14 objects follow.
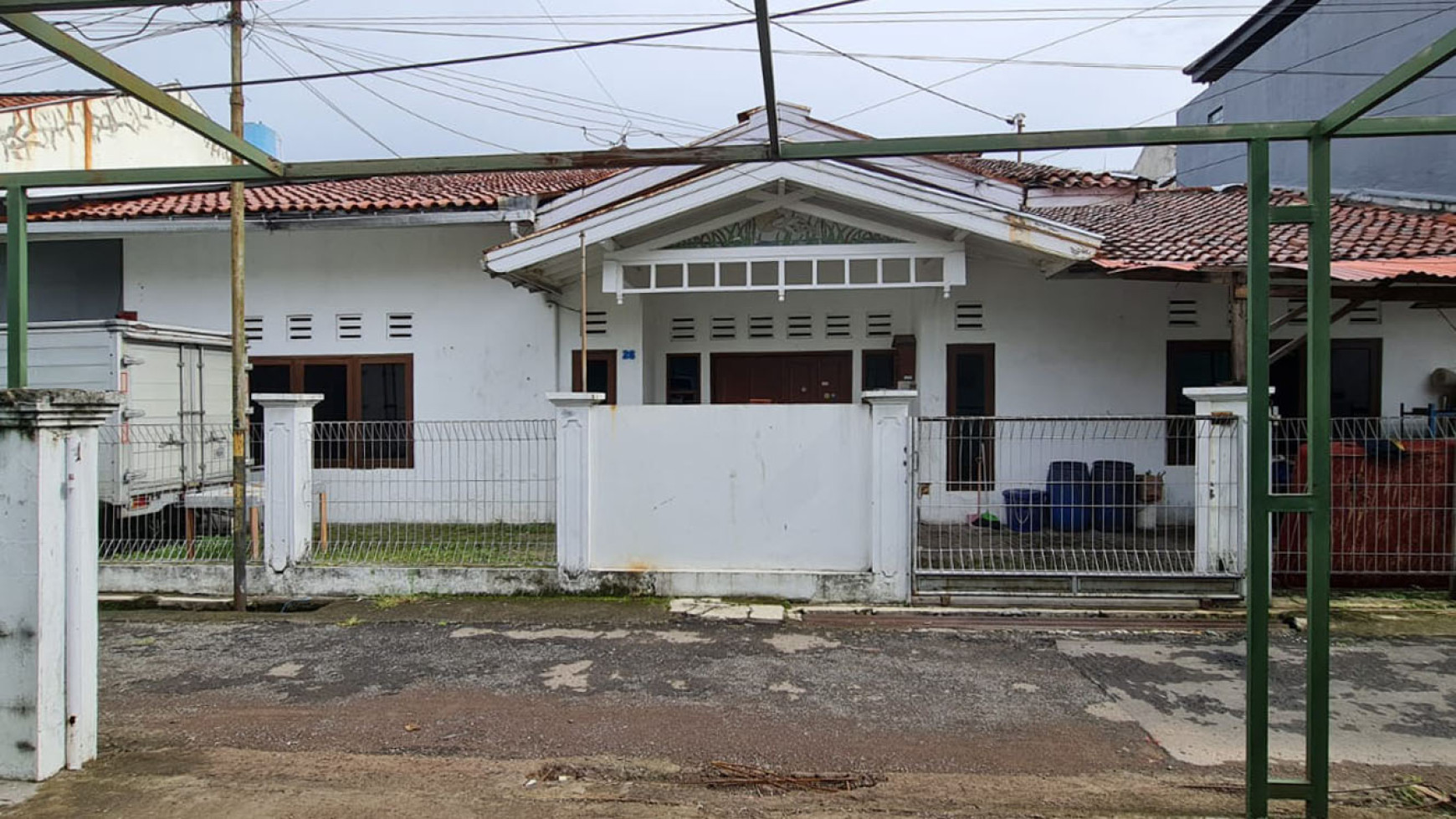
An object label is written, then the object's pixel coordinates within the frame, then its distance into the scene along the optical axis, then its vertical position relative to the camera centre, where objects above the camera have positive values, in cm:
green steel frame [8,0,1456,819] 308 +22
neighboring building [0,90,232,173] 1038 +390
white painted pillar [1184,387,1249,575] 627 -52
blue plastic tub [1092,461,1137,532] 661 -75
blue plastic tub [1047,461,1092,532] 661 -76
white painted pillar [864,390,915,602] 644 -71
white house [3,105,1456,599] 823 +139
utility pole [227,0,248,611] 660 +33
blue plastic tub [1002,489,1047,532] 716 -89
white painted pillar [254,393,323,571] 686 -55
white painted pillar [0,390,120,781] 362 -77
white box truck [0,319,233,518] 788 +14
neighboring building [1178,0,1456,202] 1116 +545
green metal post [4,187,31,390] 382 +58
